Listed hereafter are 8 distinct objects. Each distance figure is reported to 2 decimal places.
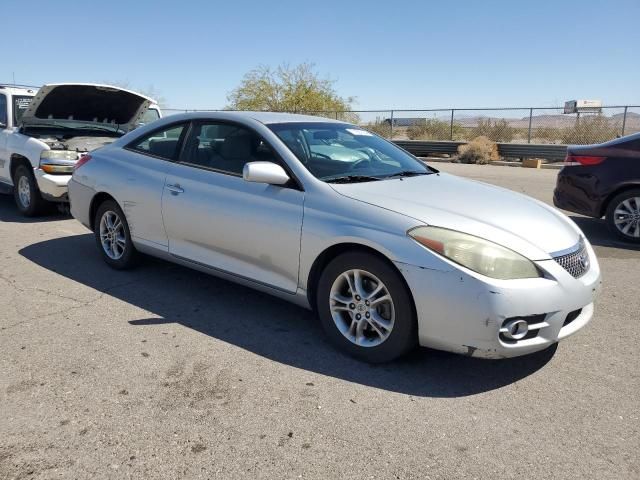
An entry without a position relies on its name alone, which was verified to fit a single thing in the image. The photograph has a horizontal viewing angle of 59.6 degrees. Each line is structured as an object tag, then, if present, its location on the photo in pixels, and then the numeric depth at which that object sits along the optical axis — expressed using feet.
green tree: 105.40
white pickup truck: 24.54
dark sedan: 23.71
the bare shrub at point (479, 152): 65.77
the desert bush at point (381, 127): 83.41
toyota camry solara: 10.57
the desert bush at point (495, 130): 77.51
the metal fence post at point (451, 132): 78.25
